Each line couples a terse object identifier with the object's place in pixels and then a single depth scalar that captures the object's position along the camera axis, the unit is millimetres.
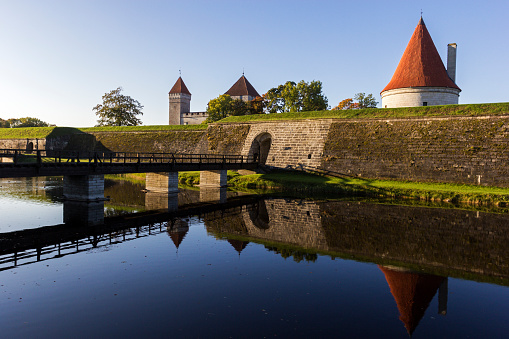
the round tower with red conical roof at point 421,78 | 36219
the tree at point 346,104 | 65375
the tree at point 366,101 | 63250
